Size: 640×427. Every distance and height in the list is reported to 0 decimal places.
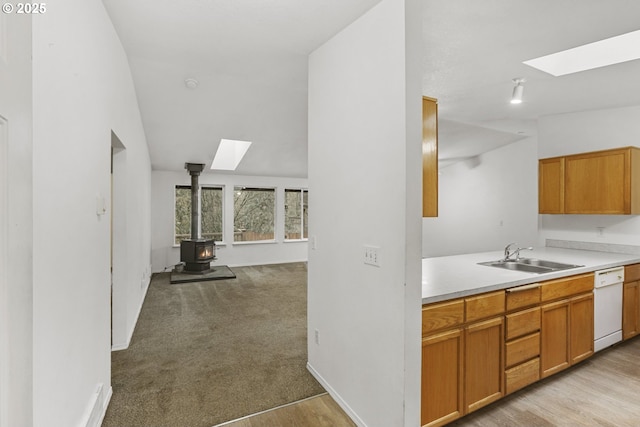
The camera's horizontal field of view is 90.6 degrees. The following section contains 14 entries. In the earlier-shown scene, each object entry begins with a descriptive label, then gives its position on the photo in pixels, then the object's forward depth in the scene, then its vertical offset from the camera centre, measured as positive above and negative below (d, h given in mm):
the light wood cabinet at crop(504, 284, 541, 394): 2191 -897
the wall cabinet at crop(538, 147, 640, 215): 3439 +346
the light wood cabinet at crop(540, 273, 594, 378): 2422 -902
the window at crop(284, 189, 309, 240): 8195 -49
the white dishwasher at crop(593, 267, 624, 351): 2873 -887
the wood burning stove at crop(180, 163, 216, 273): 6148 -679
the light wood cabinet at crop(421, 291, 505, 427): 1833 -892
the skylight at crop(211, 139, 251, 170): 6704 +1220
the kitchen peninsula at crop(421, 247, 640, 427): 1871 -800
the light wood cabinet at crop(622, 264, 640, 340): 3168 -917
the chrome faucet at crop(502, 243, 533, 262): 3072 -436
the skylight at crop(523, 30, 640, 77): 2588 +1354
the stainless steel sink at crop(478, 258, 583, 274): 2881 -499
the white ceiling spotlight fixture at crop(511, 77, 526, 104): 2999 +1169
